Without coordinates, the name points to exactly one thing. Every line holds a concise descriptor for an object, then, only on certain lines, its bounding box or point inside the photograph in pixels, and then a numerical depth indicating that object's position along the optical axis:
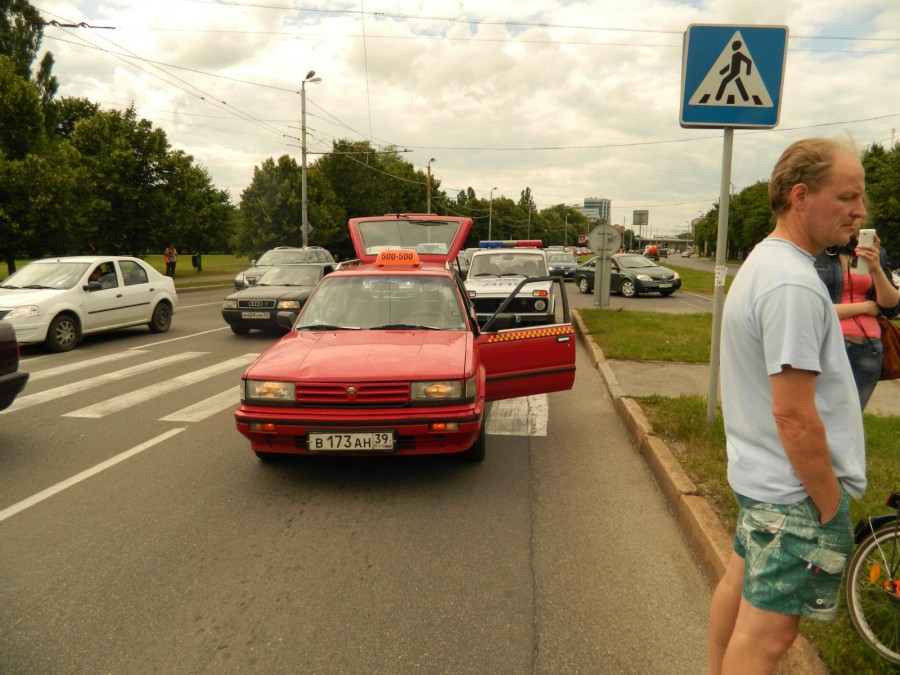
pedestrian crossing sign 5.24
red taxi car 4.68
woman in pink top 3.80
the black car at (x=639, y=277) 24.58
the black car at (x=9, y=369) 5.74
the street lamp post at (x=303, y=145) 34.56
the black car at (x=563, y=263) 34.28
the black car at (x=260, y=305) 13.06
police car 12.44
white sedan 10.98
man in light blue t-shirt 1.78
